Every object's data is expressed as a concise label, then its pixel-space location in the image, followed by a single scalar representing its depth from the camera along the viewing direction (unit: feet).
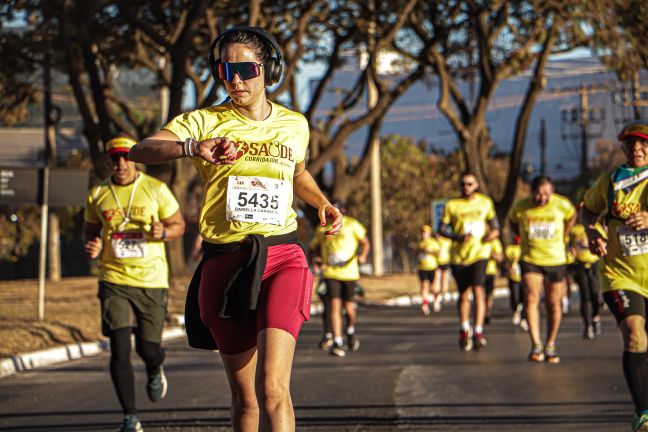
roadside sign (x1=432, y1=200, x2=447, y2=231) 104.97
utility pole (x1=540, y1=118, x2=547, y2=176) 214.94
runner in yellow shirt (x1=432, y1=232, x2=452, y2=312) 83.41
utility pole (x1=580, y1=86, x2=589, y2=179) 214.48
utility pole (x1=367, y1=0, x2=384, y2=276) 120.67
